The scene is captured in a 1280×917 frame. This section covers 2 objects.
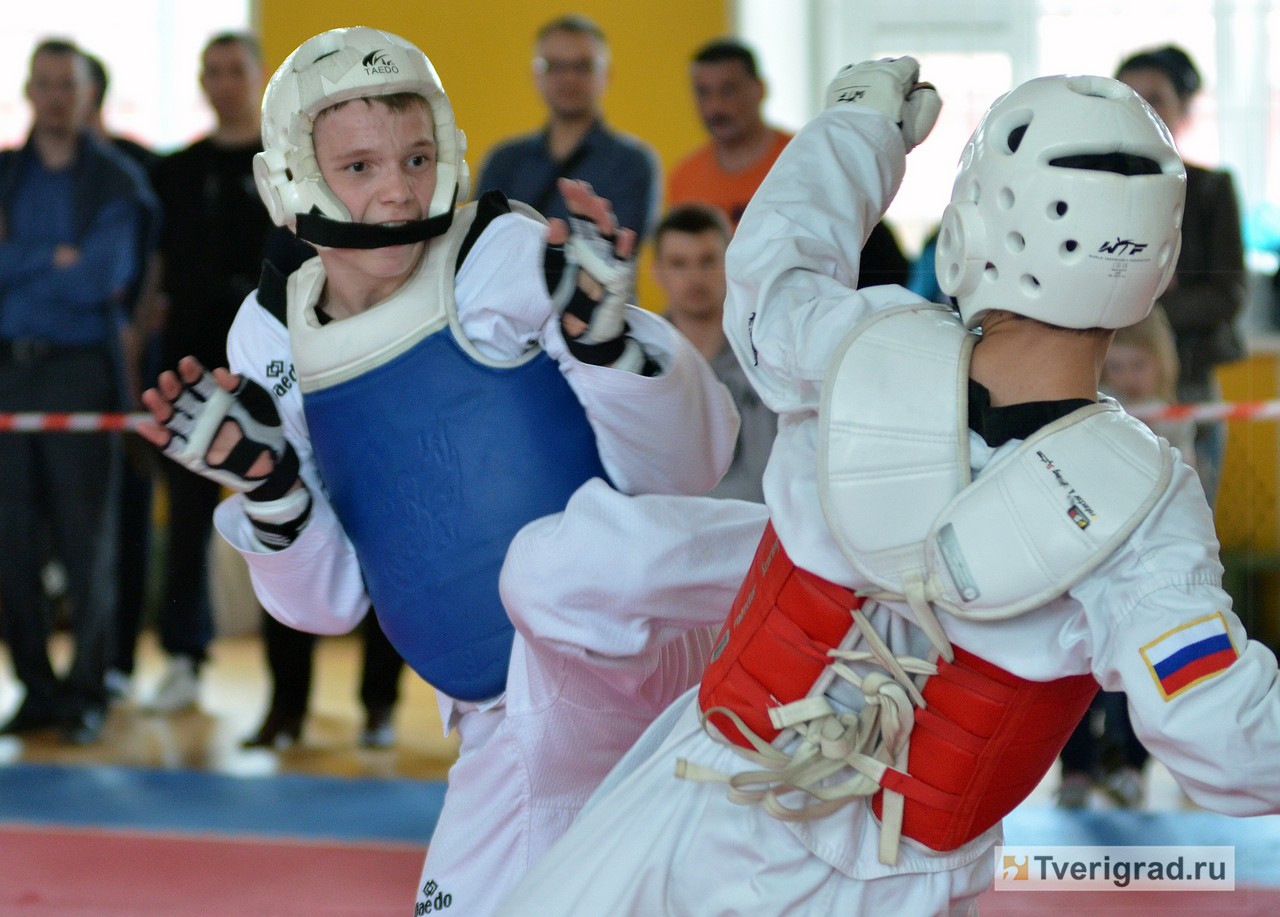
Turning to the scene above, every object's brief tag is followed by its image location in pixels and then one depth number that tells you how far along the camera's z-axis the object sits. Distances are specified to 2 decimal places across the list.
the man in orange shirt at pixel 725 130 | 9.40
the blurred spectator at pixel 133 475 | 9.72
